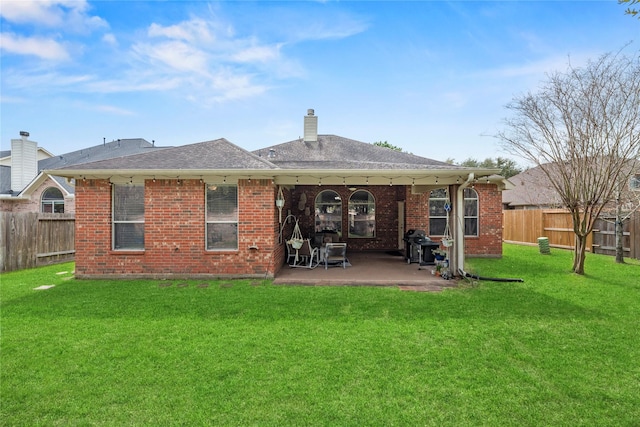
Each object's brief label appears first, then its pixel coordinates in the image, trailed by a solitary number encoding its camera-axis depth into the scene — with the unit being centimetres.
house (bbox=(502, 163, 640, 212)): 1175
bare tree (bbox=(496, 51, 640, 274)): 942
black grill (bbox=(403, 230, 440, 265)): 1042
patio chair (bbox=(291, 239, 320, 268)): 1014
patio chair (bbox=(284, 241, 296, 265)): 1076
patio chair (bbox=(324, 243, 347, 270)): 984
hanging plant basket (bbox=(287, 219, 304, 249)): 985
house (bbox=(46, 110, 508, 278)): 836
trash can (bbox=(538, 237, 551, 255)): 1371
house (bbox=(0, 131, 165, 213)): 1759
